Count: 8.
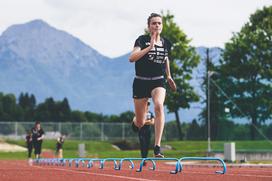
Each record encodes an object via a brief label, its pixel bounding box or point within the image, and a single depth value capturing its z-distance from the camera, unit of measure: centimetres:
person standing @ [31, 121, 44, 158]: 3212
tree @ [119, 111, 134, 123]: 11769
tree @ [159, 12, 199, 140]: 6119
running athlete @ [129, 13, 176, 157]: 1123
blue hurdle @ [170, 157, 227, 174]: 1026
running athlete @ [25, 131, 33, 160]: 3636
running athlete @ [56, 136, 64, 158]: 3922
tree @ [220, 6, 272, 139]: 6131
